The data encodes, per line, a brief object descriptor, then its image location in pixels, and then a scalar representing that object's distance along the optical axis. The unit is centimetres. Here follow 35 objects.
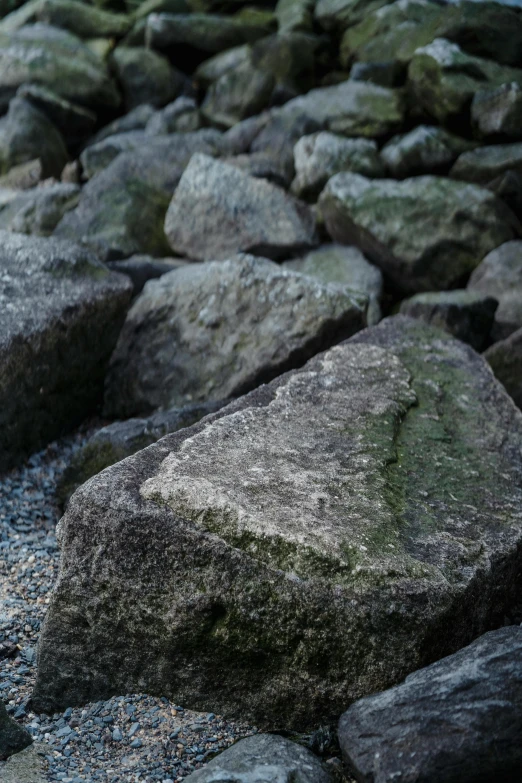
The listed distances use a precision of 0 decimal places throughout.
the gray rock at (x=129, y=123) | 870
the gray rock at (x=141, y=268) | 552
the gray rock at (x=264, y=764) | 213
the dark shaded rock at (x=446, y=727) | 205
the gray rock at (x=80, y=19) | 986
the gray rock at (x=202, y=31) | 909
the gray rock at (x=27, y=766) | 230
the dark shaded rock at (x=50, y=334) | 404
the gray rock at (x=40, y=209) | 673
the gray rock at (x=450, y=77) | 662
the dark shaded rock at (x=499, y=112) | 631
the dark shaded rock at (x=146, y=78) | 902
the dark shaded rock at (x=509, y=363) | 441
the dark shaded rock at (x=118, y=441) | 396
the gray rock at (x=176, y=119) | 820
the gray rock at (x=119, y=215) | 605
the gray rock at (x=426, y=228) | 582
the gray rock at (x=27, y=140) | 816
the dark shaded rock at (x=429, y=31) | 696
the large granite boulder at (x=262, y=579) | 240
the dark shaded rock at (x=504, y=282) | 535
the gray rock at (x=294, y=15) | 852
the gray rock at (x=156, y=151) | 675
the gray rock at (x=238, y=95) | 796
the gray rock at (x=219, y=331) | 441
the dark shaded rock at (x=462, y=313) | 509
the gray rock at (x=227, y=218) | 600
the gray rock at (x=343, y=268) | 574
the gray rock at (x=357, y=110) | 699
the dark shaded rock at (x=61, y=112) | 835
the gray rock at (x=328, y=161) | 657
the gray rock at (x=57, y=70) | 881
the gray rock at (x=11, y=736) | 237
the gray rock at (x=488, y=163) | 621
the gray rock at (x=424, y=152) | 649
